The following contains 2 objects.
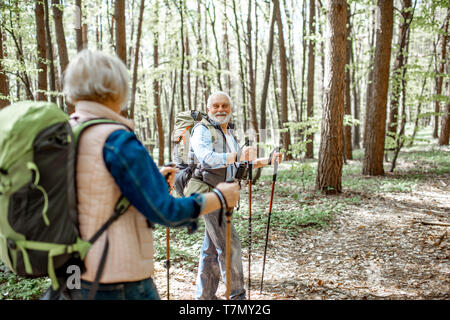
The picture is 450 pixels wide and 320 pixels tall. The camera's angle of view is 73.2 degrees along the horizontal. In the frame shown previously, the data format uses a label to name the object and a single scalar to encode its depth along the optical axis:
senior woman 1.44
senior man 2.99
